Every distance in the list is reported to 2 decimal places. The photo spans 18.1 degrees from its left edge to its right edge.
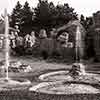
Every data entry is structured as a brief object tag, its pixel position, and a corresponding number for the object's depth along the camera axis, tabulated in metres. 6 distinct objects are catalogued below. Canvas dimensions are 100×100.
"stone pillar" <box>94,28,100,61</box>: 24.12
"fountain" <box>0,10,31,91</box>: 10.27
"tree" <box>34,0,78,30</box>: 39.72
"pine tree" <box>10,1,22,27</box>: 43.33
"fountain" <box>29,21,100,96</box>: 9.77
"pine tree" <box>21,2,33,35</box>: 40.84
